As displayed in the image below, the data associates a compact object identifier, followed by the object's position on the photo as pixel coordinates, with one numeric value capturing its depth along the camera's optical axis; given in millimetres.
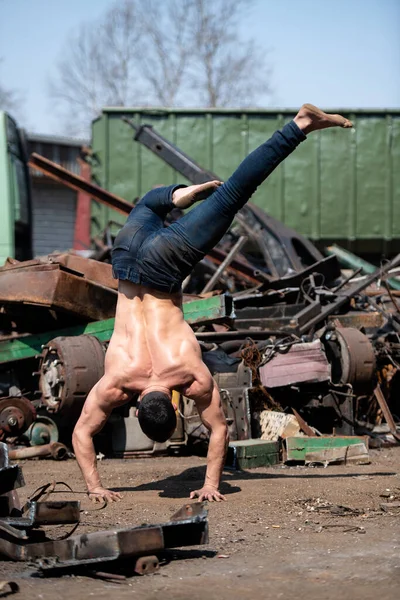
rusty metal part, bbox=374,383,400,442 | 8477
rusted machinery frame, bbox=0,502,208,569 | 3727
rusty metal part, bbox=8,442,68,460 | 7496
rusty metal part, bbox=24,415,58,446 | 7895
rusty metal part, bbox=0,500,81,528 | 4211
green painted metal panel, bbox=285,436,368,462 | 7164
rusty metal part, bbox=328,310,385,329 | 9555
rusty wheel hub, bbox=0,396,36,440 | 7633
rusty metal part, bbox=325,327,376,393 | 8422
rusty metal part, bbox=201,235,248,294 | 10578
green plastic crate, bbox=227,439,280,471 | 6988
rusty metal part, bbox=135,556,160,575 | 3795
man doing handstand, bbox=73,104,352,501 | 5688
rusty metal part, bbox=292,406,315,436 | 7739
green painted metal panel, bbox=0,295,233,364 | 7715
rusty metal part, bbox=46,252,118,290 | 7973
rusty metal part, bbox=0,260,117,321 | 7570
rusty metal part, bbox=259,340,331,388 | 8016
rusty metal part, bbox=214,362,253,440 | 7754
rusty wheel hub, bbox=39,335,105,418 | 7500
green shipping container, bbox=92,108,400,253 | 15359
